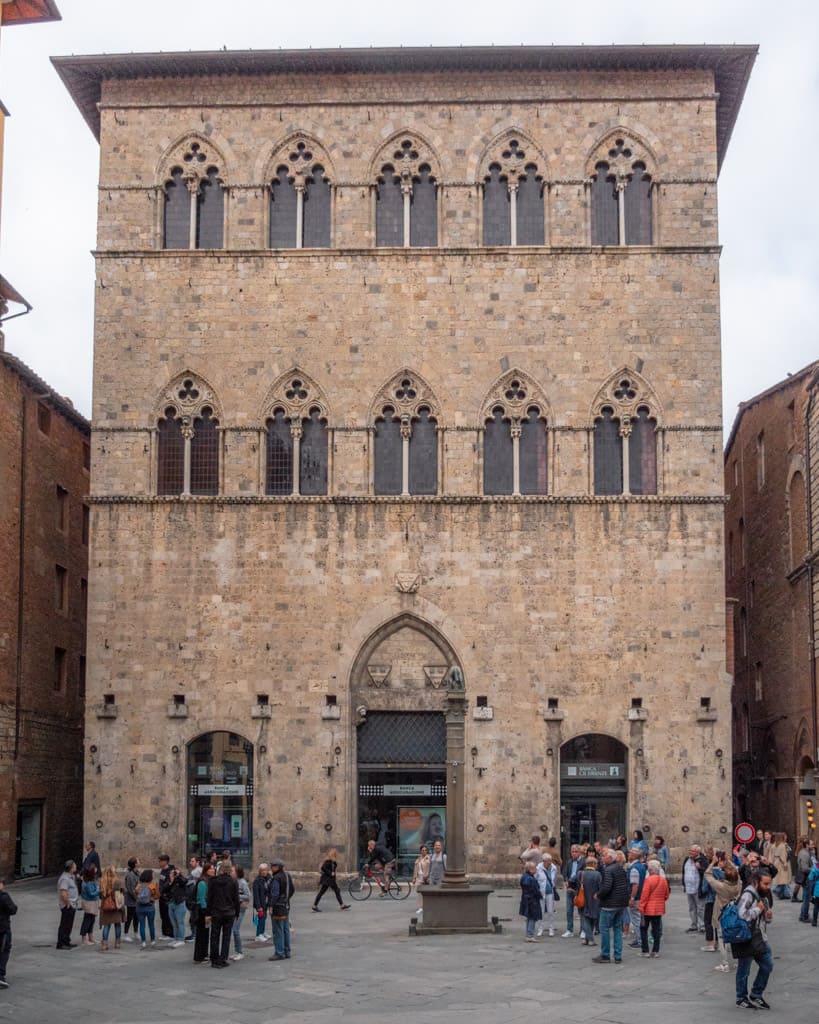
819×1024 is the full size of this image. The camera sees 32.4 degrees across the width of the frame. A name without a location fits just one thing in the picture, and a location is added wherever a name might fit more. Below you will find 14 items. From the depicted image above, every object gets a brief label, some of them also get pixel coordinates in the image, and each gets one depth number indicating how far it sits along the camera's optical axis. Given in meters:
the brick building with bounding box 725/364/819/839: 36.88
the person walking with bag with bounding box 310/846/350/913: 26.62
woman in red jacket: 20.36
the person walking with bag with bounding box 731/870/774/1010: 16.20
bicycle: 29.64
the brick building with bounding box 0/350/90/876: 33.91
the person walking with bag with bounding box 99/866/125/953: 21.94
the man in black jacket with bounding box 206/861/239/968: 19.67
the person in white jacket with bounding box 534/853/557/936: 23.23
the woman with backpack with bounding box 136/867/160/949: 22.02
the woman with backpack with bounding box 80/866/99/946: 22.45
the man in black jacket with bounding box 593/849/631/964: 19.81
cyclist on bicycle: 30.08
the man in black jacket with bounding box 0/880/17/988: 18.39
